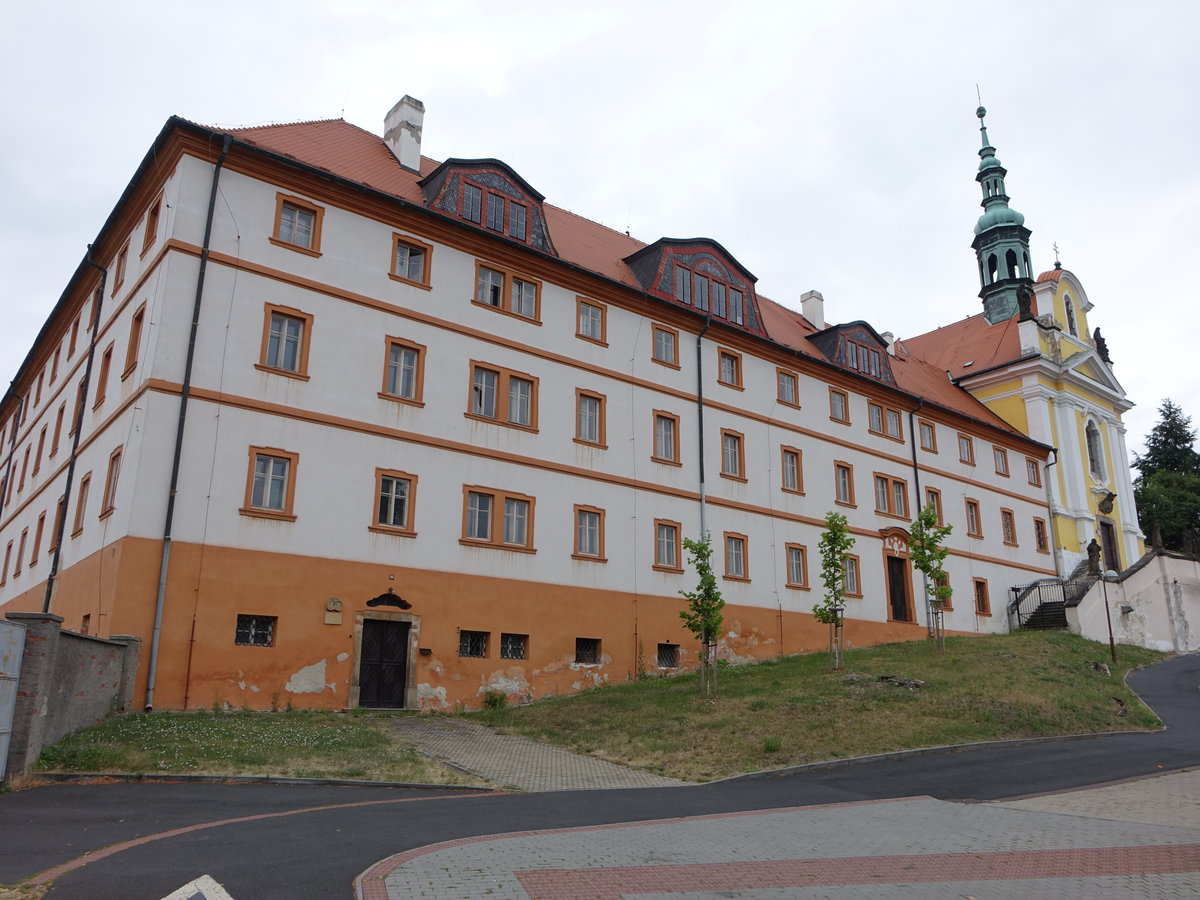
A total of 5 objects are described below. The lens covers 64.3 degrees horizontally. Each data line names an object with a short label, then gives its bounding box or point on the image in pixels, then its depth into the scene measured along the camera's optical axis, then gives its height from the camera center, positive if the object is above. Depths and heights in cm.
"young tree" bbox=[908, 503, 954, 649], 2756 +445
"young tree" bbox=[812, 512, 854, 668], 2636 +389
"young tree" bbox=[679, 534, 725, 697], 2391 +238
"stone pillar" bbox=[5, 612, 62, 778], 1215 +17
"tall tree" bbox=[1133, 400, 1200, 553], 5734 +1394
